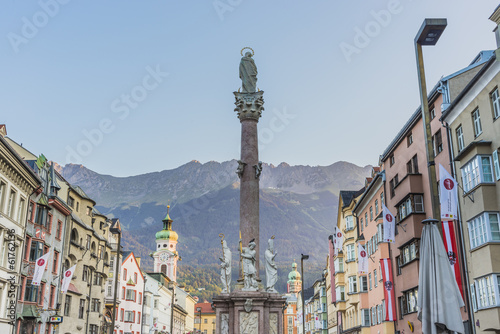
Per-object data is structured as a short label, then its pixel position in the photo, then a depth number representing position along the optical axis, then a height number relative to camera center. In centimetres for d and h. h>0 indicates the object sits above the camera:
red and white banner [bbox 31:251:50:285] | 3578 +582
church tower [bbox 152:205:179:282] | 13438 +2606
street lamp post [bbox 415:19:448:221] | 1361 +775
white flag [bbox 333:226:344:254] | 4319 +935
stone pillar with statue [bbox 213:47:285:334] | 2275 +424
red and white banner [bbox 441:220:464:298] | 2659 +551
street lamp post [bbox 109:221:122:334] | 6722 +1546
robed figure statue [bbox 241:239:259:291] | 2331 +385
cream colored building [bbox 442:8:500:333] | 2519 +787
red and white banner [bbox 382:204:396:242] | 3338 +791
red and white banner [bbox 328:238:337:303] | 6066 +943
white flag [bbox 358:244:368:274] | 3922 +694
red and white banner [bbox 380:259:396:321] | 3856 +489
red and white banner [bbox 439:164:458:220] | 2312 +679
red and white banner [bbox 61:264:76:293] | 4041 +587
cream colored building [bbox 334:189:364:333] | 5397 +917
